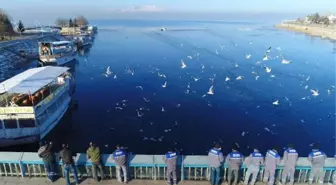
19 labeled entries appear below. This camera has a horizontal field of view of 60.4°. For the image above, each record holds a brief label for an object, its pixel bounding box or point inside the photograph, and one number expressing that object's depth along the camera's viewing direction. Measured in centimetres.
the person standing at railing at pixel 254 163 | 1339
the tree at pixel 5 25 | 11006
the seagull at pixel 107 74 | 6038
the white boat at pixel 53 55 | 6856
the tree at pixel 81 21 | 18498
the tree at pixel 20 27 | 13612
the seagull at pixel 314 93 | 4650
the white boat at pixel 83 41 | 10754
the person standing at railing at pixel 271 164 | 1330
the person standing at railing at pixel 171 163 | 1343
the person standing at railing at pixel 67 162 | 1330
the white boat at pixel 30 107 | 2798
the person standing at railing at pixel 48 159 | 1356
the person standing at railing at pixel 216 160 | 1338
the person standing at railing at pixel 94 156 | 1362
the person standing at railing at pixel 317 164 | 1352
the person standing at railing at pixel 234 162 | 1335
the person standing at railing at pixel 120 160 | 1354
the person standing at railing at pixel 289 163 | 1338
